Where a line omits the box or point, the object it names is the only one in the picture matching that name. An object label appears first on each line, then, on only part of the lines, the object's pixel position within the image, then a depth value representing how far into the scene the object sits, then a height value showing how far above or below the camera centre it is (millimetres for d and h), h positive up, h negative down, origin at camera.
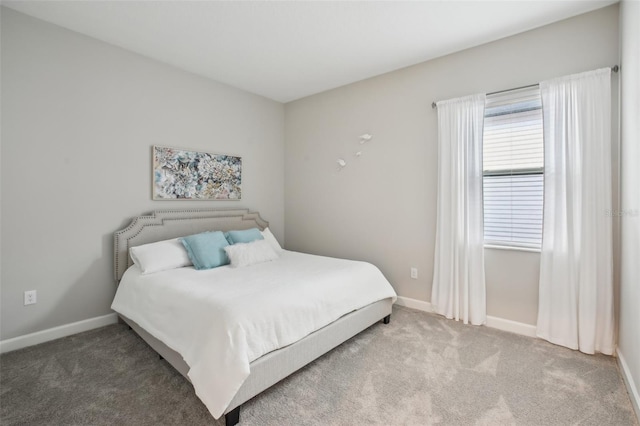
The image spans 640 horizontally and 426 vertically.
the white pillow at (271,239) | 3710 -358
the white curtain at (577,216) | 2336 -51
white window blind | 2713 +386
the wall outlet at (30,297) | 2533 -717
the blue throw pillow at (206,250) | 2902 -381
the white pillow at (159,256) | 2744 -420
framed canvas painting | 3307 +424
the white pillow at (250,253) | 2980 -432
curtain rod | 2322 +1091
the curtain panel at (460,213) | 2910 -28
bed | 1667 -762
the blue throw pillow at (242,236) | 3385 -285
